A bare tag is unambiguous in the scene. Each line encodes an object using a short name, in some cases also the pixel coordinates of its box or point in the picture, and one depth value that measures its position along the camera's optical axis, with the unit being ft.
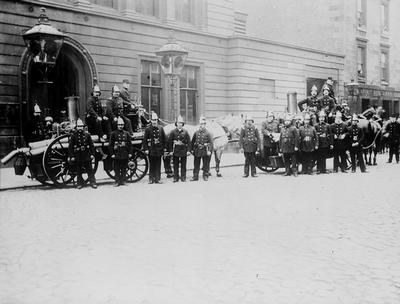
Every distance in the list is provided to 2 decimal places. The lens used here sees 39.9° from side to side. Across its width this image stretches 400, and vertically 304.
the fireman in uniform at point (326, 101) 59.82
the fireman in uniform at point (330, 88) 61.39
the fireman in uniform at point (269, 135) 52.85
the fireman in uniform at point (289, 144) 50.70
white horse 50.16
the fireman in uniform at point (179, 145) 46.88
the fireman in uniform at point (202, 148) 47.78
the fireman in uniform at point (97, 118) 44.03
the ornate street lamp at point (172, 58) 50.11
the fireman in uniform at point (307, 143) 52.03
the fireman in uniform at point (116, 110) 44.50
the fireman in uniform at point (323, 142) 53.62
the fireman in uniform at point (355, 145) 53.98
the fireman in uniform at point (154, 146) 45.29
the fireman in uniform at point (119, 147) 43.09
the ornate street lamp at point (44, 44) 38.83
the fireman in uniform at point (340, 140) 54.03
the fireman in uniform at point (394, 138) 65.16
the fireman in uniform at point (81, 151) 40.65
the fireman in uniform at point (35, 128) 51.78
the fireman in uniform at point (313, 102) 60.29
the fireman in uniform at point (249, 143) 50.26
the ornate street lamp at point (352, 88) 104.86
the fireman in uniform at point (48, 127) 46.20
